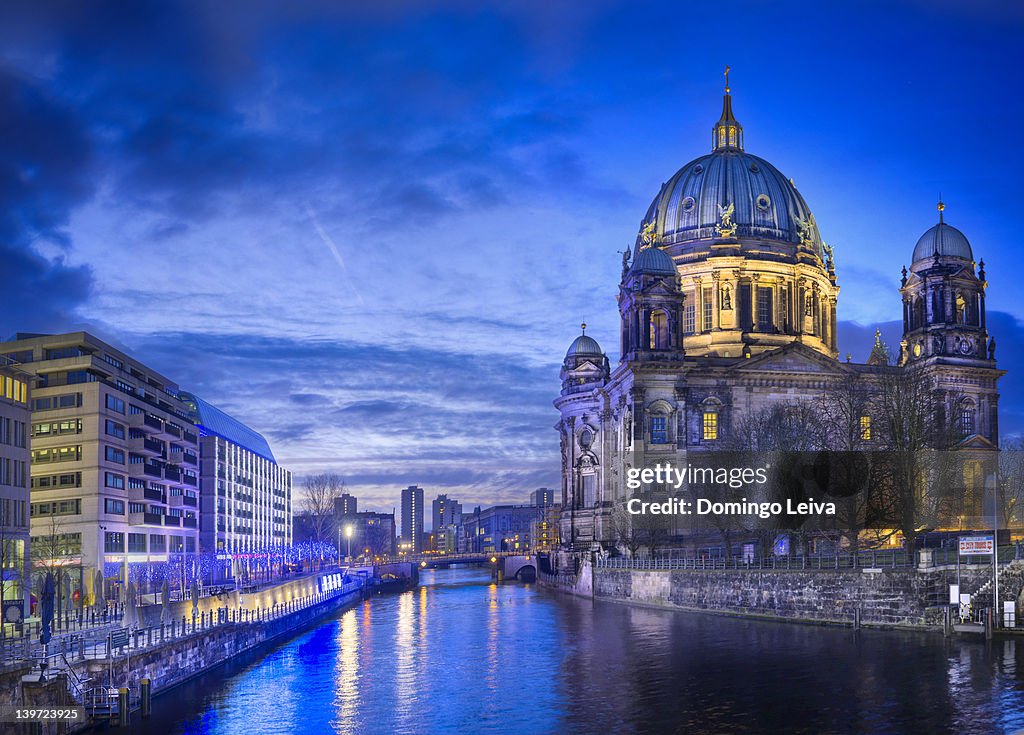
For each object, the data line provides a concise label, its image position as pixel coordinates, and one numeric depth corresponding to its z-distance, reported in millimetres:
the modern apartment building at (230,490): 146875
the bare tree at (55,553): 72125
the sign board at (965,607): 64625
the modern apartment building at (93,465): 93312
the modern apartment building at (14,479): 69438
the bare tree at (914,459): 79875
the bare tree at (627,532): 115188
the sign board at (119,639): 45872
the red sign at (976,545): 63062
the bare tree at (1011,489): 101750
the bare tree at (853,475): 83500
